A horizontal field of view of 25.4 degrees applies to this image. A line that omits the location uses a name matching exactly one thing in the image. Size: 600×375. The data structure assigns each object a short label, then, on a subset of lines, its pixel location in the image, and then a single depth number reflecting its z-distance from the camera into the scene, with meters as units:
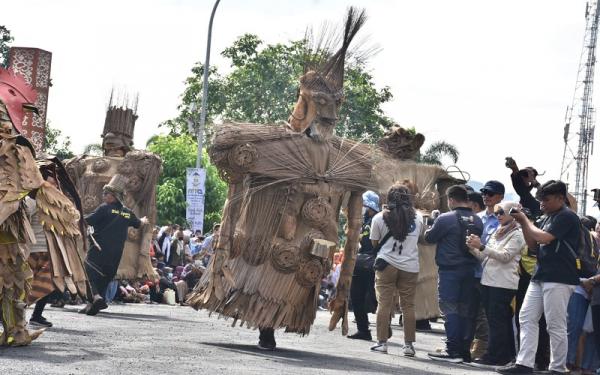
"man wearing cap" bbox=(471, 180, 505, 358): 14.16
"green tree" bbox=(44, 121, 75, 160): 53.38
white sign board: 32.41
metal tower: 57.28
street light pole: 37.58
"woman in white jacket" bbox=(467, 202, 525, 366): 13.24
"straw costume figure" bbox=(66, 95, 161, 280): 19.97
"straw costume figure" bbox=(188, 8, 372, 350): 12.48
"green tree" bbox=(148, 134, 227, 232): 46.44
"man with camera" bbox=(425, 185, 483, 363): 13.83
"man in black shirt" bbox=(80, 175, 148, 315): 17.61
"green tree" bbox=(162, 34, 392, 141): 54.53
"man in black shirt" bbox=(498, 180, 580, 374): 11.91
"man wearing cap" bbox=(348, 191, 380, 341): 16.38
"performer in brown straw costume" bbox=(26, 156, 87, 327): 10.92
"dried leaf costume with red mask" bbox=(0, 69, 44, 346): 10.40
